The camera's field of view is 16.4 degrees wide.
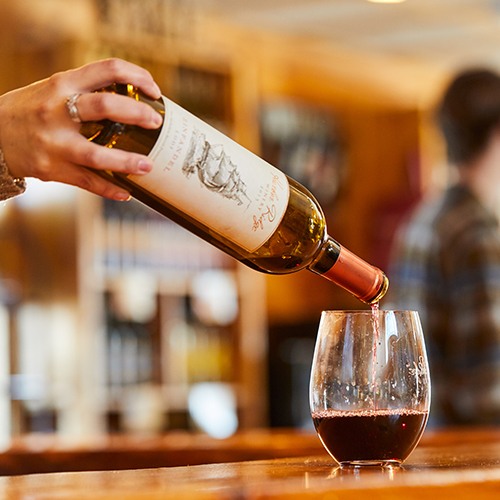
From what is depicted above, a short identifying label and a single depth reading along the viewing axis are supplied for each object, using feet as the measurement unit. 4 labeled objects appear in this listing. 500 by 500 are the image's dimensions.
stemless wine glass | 4.05
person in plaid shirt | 7.86
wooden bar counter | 3.28
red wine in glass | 4.05
